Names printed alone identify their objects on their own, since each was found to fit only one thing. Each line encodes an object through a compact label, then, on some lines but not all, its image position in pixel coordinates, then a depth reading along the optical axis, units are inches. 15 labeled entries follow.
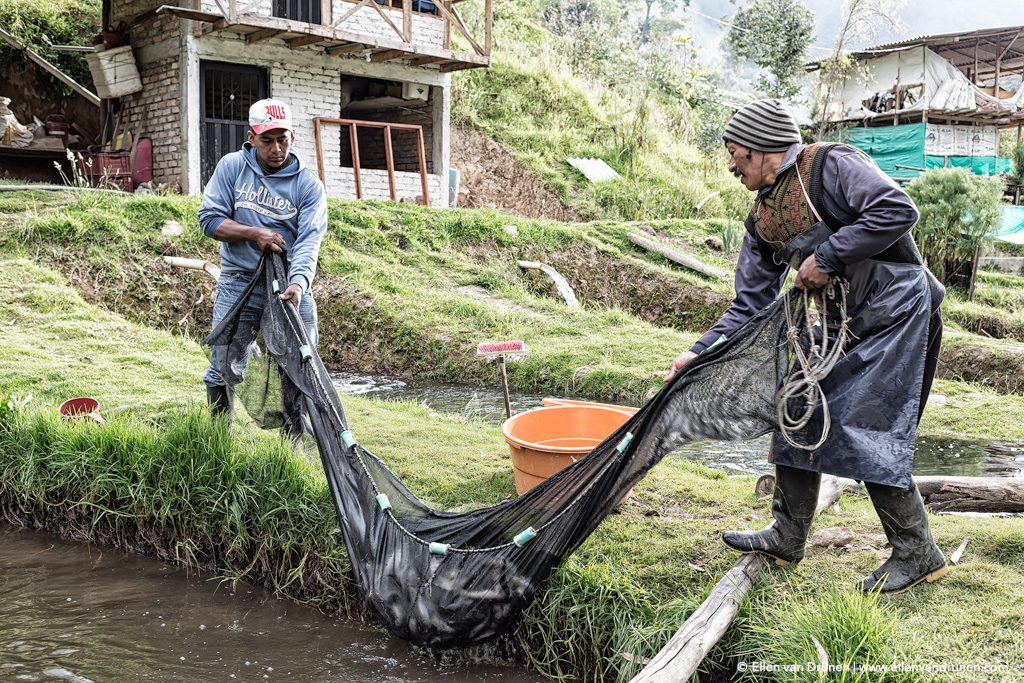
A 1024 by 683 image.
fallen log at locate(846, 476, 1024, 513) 166.6
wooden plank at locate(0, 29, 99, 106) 608.7
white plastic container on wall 550.9
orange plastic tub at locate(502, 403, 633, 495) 175.5
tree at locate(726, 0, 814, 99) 920.3
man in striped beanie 113.9
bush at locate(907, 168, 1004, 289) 488.4
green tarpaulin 906.1
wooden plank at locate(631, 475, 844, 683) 106.7
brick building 517.7
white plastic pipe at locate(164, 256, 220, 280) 342.0
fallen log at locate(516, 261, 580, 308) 477.9
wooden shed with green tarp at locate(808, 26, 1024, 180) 910.4
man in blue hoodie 168.1
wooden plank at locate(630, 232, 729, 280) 515.8
